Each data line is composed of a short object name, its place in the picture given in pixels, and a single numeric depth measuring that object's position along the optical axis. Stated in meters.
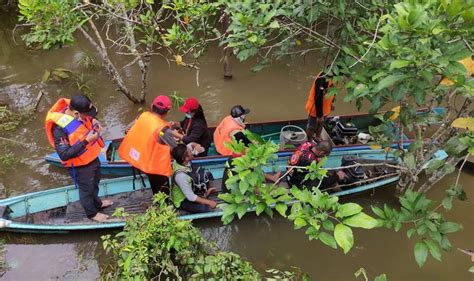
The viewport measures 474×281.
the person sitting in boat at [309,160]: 5.16
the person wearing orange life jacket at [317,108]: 6.55
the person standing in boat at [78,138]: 4.70
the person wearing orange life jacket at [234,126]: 5.72
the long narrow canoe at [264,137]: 6.39
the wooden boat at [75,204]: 5.36
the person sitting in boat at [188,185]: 5.11
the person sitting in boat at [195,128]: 6.04
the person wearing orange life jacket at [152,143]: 4.96
